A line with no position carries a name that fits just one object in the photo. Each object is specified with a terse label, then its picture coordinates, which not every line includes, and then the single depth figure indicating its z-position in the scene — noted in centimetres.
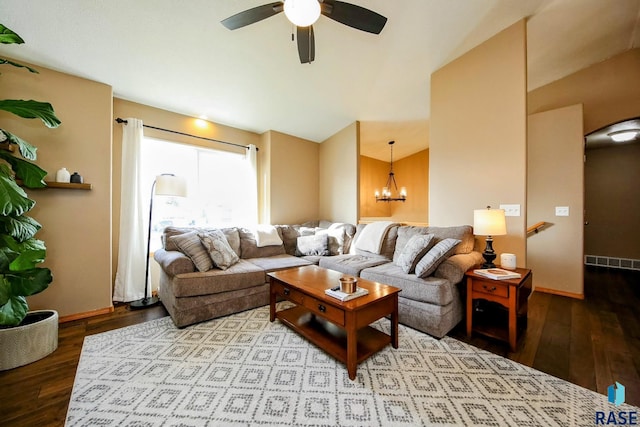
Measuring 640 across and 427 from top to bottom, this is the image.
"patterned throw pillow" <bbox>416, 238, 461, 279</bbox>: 226
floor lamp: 289
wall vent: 463
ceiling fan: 151
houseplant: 165
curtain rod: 311
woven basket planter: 178
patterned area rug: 134
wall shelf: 240
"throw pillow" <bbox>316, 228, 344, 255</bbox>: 376
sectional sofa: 226
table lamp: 225
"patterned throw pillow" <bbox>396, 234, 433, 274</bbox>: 245
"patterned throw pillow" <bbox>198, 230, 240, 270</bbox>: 275
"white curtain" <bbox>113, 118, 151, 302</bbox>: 304
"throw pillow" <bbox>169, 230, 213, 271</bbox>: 263
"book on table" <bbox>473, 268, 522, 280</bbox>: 208
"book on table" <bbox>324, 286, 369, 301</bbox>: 176
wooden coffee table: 168
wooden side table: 197
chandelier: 659
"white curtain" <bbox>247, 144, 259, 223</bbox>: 434
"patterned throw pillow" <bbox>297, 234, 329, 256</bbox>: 371
